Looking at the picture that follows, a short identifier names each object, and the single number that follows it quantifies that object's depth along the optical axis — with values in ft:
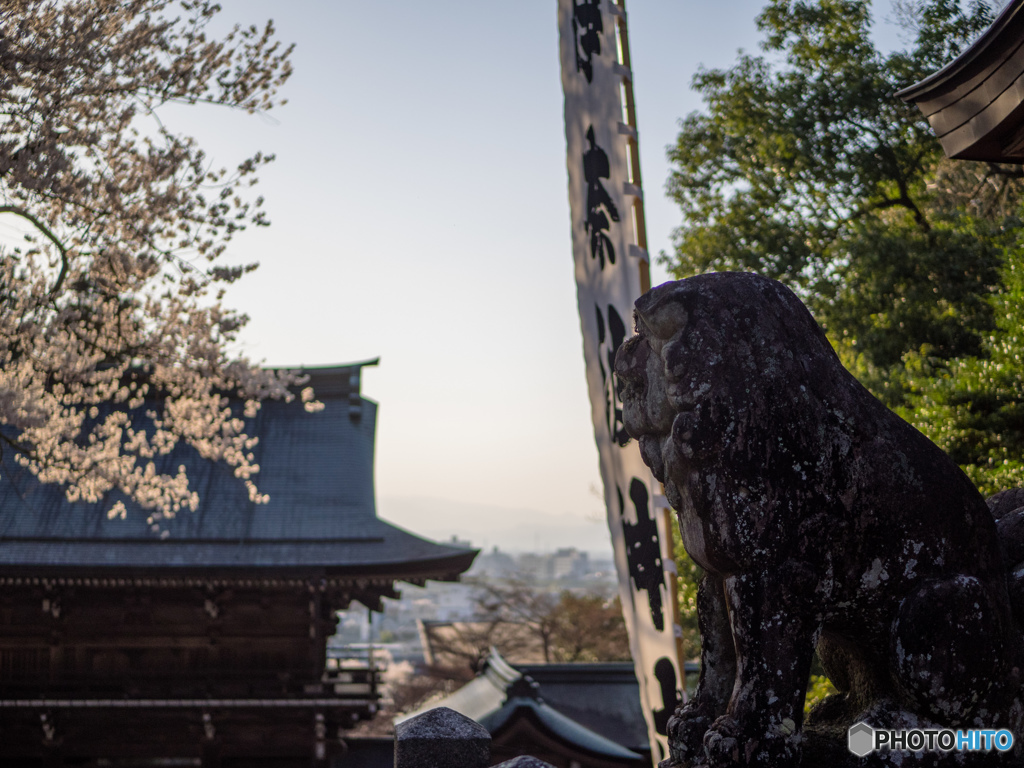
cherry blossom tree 21.22
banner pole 17.07
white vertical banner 17.26
